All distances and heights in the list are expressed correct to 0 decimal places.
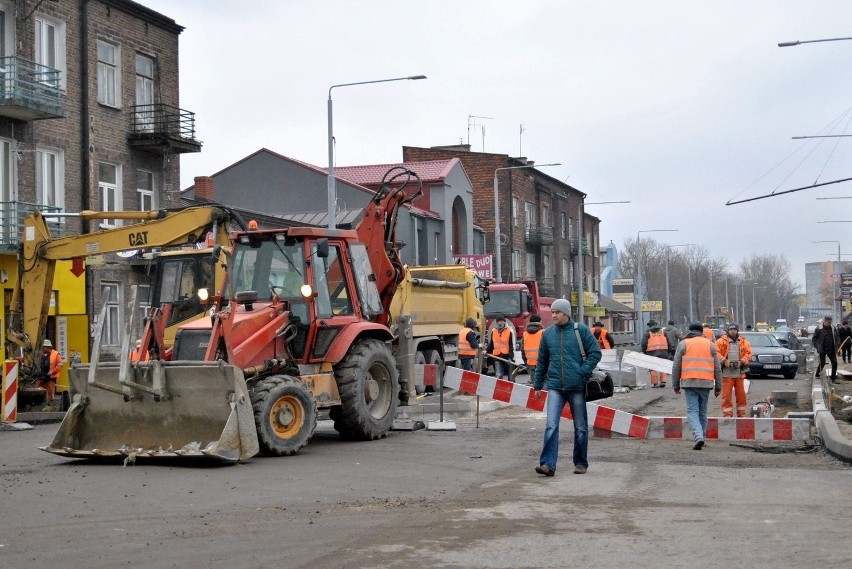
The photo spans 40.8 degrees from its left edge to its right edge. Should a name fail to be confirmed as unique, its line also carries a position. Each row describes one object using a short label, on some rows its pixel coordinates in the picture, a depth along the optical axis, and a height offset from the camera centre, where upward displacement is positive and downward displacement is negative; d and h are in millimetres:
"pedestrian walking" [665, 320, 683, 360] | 31438 -581
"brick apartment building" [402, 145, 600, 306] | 63438 +6088
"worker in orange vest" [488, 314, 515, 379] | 24812 -554
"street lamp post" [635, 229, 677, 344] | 70369 -81
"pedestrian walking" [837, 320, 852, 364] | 35375 -803
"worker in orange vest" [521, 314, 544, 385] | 23766 -528
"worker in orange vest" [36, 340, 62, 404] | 22828 -799
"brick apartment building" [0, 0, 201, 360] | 27062 +5339
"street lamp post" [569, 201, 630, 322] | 53338 +1289
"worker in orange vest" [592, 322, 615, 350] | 27645 -504
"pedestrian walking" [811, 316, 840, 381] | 29938 -857
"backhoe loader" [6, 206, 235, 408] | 16156 +1092
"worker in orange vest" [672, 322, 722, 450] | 14602 -781
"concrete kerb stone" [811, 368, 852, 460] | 12711 -1488
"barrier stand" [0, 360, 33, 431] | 19250 -1205
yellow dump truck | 23859 +284
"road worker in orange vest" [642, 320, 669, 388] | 28547 -780
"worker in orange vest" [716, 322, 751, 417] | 17516 -917
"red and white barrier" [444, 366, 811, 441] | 14609 -1425
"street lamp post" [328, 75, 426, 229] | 28017 +3365
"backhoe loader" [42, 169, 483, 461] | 12438 -505
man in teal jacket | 11742 -541
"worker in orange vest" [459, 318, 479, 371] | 24531 -578
